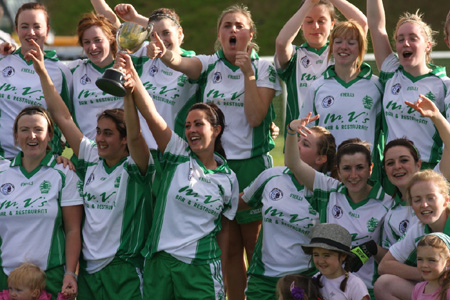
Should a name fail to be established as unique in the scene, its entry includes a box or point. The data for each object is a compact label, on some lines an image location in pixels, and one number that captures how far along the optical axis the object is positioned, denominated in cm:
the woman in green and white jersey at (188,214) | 1081
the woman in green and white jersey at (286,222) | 1126
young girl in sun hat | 1026
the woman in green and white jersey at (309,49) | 1311
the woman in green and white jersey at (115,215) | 1112
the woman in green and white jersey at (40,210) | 1126
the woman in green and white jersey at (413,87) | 1177
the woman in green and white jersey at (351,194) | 1091
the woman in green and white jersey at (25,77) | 1276
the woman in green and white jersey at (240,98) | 1255
